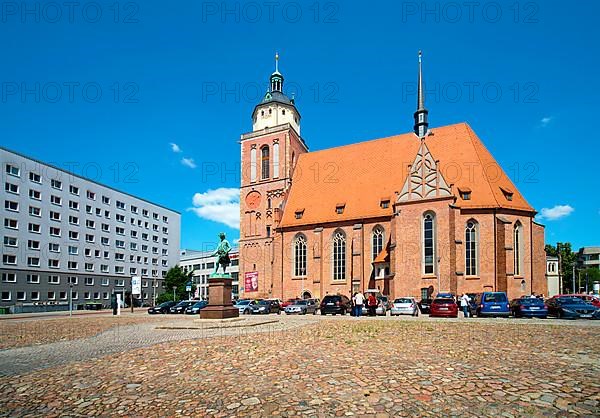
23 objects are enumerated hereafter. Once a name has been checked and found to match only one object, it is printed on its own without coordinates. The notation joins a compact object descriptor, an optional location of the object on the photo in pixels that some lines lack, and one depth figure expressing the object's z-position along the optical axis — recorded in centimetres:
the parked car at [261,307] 3432
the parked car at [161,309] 3941
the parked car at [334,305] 3241
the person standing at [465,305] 2800
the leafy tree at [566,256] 8646
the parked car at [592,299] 3061
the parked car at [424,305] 3408
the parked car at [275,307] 3744
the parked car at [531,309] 2503
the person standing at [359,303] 2816
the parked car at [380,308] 3056
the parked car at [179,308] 3941
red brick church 3956
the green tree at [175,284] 7194
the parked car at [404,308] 2862
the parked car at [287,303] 4014
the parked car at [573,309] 2350
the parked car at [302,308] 3388
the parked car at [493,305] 2602
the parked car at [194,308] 3738
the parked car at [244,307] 3400
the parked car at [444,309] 2689
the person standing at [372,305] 2916
